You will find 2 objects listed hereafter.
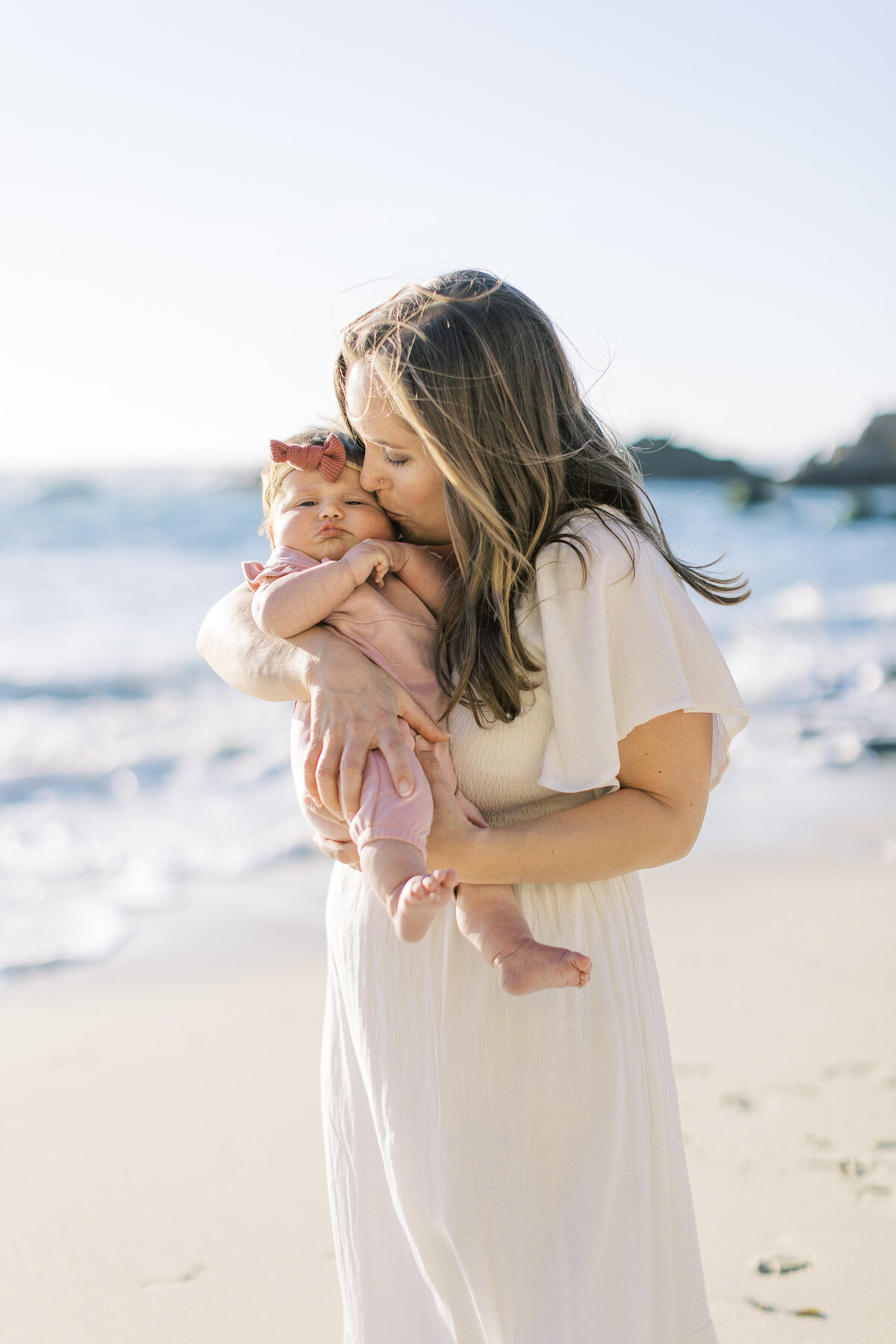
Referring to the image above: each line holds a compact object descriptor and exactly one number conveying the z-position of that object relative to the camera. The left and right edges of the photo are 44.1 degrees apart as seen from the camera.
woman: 1.72
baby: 1.58
